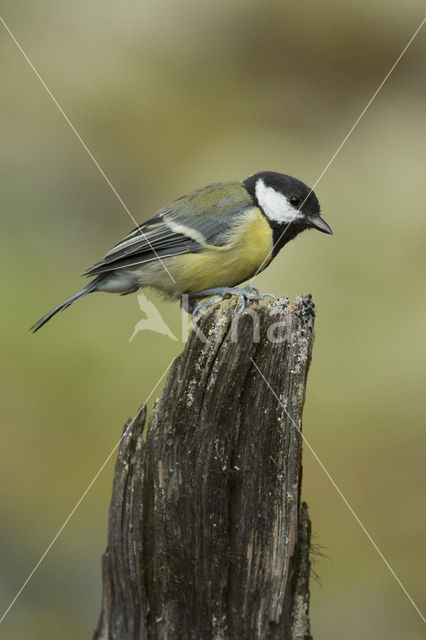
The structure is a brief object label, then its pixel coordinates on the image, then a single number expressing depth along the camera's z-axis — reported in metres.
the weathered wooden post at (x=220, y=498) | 4.88
